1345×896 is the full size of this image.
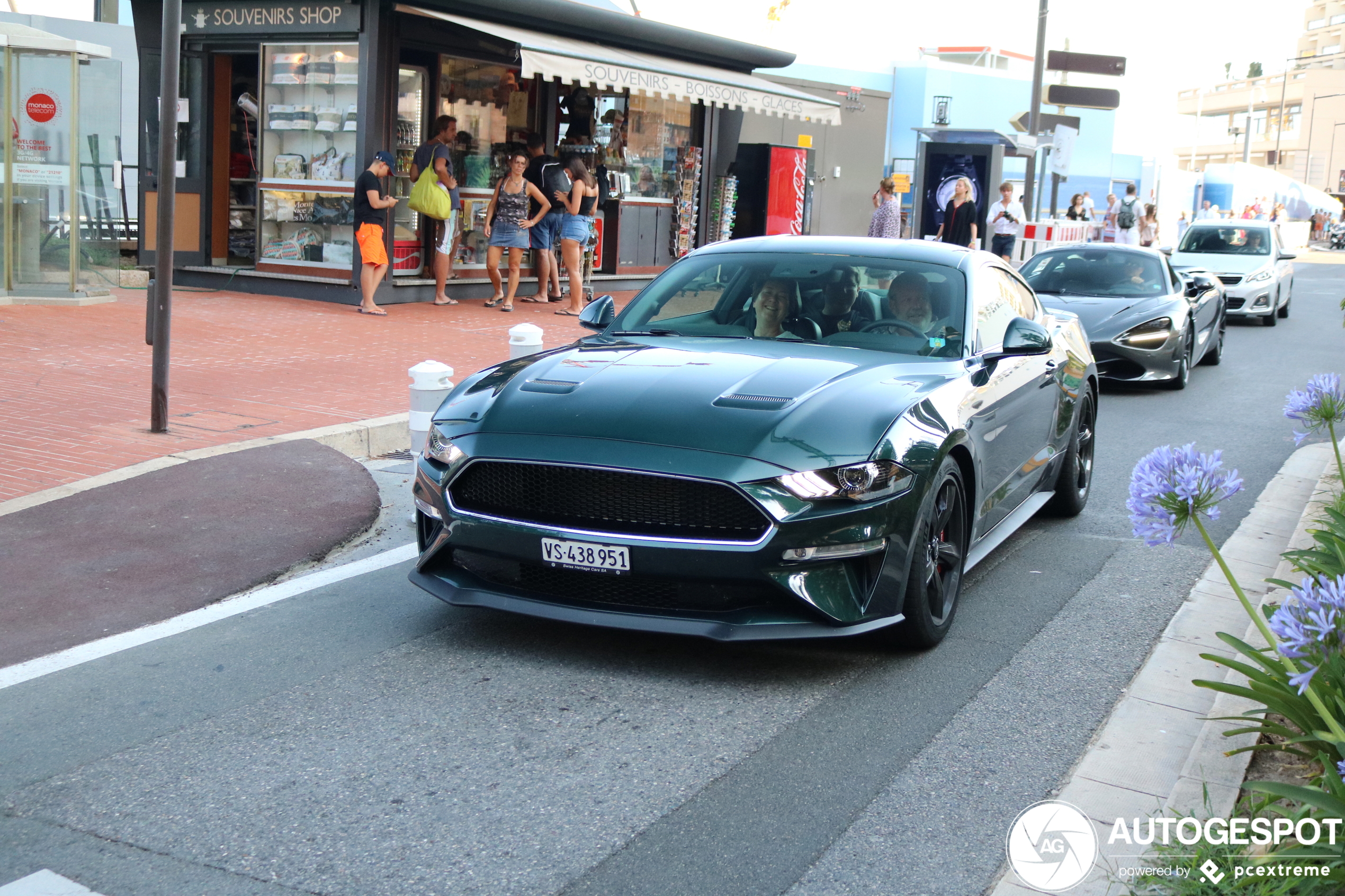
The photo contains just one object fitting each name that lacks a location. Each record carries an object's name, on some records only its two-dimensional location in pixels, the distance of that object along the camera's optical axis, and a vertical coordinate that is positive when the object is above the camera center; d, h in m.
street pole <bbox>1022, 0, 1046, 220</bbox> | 23.52 +2.57
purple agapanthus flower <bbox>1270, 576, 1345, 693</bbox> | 2.78 -0.73
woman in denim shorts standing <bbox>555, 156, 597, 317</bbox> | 16.58 -0.12
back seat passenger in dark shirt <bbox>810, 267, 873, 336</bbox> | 5.98 -0.32
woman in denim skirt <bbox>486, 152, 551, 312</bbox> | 16.41 -0.08
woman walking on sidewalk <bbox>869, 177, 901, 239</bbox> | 21.95 +0.28
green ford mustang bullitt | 4.50 -0.83
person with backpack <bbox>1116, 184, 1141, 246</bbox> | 28.02 +0.55
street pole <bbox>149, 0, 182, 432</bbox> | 7.94 +0.00
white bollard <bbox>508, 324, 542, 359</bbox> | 7.84 -0.70
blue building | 40.97 +4.27
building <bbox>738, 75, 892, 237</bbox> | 32.09 +1.88
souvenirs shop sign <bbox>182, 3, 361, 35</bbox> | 15.76 +2.04
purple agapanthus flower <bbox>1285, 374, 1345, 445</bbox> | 3.97 -0.41
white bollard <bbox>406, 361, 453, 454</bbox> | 7.08 -0.95
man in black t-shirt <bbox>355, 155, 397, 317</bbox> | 14.86 -0.06
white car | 21.50 -0.11
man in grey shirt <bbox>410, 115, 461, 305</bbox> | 16.02 +0.39
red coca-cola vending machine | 23.38 +0.67
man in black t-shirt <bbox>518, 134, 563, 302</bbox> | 16.98 -0.28
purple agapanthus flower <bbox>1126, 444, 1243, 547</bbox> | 3.14 -0.53
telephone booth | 14.36 +0.22
